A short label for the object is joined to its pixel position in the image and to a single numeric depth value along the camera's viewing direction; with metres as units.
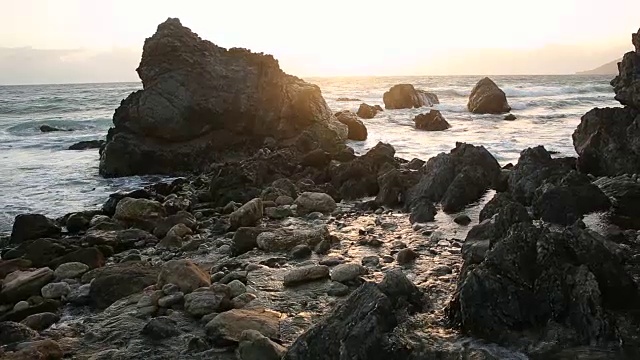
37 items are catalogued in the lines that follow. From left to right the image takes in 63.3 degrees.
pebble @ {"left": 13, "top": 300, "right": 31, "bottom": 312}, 7.13
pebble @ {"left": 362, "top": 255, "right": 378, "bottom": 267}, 7.85
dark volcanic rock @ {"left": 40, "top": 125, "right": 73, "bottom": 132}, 36.06
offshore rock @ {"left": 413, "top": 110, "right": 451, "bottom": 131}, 30.17
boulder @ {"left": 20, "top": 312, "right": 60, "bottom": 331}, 6.64
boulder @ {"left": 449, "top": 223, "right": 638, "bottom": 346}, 5.00
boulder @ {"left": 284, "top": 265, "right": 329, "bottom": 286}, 7.34
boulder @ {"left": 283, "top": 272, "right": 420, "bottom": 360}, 4.63
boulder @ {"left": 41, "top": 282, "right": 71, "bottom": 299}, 7.61
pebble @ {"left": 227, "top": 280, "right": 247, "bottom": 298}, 7.04
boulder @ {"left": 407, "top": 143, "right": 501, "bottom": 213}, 11.15
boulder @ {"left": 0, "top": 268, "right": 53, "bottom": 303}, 7.67
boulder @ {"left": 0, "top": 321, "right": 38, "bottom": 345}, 6.06
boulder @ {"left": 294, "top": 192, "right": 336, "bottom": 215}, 11.81
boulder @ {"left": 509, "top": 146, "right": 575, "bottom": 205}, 10.16
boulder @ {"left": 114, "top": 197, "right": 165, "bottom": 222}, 12.19
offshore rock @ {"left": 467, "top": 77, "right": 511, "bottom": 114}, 40.12
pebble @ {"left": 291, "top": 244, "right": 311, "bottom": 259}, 8.64
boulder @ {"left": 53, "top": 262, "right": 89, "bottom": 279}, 8.41
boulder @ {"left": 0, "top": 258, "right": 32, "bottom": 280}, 8.70
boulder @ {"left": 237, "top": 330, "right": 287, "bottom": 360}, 5.08
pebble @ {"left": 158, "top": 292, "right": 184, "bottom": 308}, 6.74
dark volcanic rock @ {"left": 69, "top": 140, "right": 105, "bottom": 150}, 27.06
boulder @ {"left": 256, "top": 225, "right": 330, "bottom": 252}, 9.12
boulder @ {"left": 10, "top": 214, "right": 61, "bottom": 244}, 11.09
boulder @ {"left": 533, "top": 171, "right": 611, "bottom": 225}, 8.77
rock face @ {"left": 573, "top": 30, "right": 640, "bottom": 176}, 11.86
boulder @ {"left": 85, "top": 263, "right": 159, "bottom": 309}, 7.33
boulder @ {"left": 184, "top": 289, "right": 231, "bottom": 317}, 6.48
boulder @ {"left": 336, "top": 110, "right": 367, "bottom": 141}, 27.33
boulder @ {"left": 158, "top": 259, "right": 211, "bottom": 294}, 7.17
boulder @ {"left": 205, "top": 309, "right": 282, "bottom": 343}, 5.67
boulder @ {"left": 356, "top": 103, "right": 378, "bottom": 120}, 39.22
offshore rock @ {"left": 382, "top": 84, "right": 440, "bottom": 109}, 48.03
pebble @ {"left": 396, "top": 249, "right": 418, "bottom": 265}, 7.86
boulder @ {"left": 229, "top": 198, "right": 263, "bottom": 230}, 10.91
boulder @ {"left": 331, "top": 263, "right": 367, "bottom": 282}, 7.20
